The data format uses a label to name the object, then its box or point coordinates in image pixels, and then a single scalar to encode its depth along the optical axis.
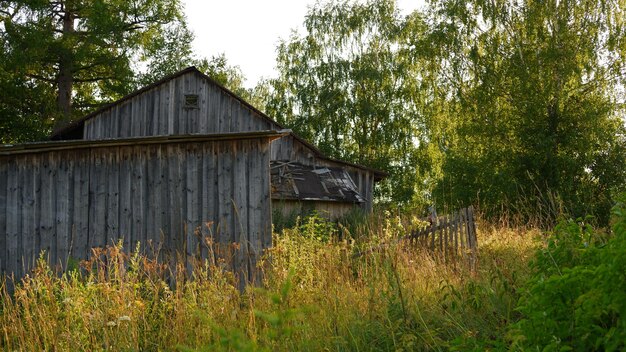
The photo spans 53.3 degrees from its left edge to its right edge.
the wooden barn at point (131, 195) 9.48
